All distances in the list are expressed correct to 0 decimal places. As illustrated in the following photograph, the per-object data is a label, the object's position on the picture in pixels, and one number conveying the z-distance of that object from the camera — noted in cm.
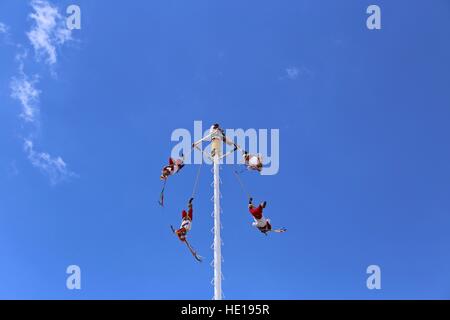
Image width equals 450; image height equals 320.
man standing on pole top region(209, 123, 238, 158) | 2555
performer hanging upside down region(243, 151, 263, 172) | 2734
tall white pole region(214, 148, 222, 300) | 2263
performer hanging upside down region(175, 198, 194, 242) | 2569
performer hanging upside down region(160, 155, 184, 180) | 2817
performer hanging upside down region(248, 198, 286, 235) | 2545
